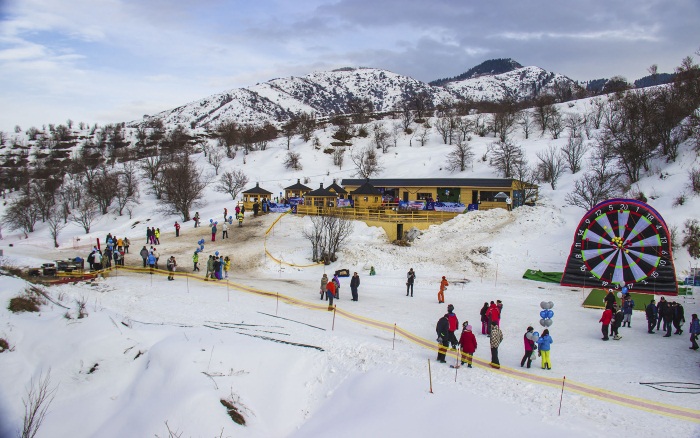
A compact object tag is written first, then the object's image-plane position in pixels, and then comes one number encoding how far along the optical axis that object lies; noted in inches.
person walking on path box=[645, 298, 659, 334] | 607.2
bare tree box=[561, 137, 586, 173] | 2003.0
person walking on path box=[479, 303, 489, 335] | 609.3
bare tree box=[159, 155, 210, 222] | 1834.4
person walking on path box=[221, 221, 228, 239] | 1359.5
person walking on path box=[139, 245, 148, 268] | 1024.2
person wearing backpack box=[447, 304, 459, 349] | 502.3
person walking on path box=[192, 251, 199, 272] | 1019.1
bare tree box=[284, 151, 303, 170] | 2687.0
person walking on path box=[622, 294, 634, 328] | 641.6
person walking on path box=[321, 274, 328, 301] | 792.3
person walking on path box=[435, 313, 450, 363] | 489.9
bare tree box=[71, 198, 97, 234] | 1937.7
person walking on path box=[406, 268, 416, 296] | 855.1
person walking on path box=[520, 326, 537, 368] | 472.4
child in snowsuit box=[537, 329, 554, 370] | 470.3
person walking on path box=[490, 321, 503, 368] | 467.2
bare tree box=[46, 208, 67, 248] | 1648.6
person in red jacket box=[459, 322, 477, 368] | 474.3
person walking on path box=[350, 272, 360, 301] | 791.7
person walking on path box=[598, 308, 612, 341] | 579.8
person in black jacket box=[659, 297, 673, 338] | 589.9
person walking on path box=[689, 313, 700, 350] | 539.8
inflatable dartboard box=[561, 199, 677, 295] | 828.6
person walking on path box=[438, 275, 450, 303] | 796.6
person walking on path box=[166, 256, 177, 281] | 933.1
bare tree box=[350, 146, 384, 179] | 2503.7
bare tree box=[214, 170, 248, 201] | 2226.9
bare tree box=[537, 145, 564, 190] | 1888.2
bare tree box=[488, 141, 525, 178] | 2088.8
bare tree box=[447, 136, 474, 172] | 2386.0
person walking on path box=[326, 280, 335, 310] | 742.5
